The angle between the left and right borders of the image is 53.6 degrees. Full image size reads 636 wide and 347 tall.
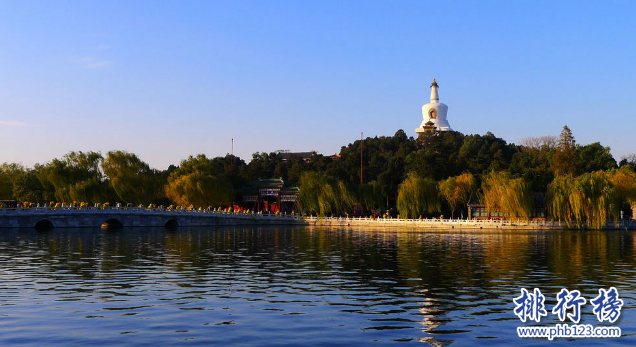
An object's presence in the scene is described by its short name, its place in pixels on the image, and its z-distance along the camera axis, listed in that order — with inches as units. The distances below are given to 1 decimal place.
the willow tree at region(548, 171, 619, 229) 2231.8
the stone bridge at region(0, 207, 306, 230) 2393.0
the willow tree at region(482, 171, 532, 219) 2384.4
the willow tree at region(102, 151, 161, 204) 2861.7
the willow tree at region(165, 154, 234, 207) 3117.6
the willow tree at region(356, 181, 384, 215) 3117.6
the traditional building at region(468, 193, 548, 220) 2568.9
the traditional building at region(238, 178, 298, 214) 3767.2
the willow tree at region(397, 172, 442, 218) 2778.1
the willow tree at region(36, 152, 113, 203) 2780.5
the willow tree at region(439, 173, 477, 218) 2785.4
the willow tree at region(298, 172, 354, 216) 3065.9
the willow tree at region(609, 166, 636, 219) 2368.4
